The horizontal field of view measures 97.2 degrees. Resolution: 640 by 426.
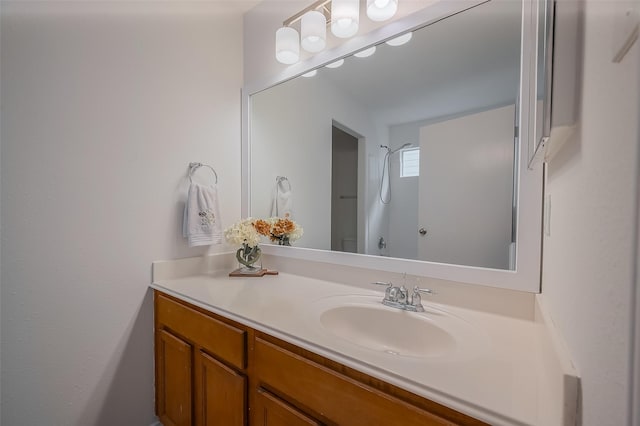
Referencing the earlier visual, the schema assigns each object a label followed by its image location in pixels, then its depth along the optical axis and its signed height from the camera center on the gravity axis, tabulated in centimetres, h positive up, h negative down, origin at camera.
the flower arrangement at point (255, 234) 149 -15
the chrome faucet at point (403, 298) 101 -34
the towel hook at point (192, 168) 154 +21
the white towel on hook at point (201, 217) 147 -6
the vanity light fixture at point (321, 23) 118 +84
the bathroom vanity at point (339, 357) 56 -38
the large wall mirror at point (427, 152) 97 +23
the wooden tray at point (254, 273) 150 -36
